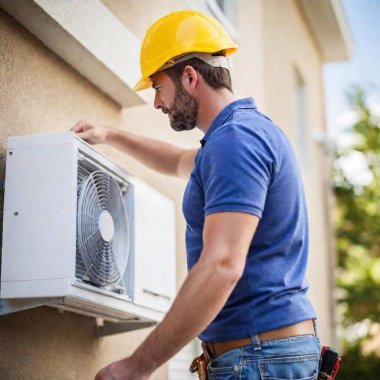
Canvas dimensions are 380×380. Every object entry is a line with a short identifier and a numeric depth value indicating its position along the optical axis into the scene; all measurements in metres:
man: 2.54
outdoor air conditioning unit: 2.98
